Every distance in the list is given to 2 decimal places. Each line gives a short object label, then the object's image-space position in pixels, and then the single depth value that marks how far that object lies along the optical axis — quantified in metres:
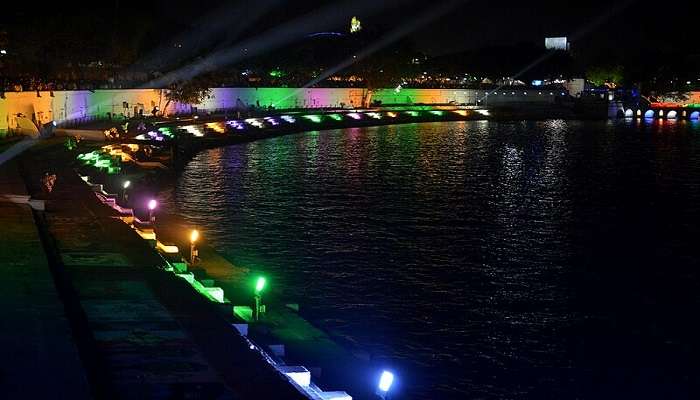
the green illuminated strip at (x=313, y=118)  76.94
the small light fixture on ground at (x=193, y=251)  20.25
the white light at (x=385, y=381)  12.29
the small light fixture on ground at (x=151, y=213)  25.17
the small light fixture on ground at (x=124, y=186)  29.26
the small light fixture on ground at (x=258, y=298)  15.55
